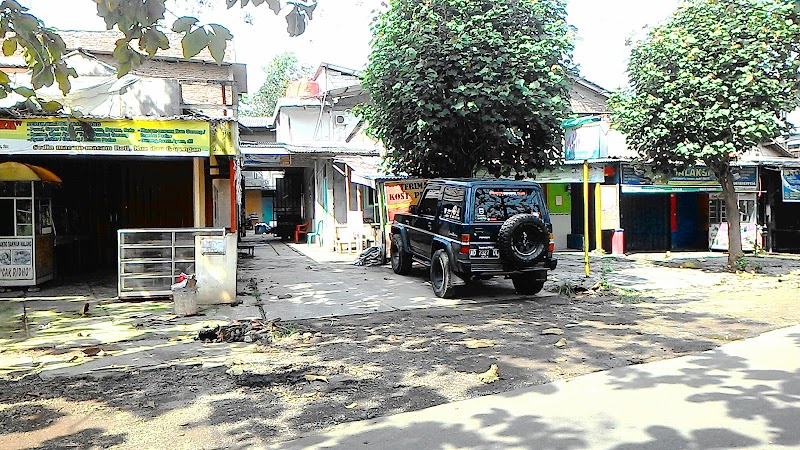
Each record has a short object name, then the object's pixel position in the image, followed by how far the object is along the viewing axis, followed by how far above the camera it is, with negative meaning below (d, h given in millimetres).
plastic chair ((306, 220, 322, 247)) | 24828 -398
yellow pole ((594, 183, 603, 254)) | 19938 +4
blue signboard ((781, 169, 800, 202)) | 20406 +999
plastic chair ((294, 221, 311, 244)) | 27502 -214
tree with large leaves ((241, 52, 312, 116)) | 58500 +13105
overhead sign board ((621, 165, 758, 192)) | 19755 +1176
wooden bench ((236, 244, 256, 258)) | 19484 -745
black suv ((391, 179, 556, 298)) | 10602 -204
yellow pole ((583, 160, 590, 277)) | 13141 +458
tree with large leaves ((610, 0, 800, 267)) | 13242 +2933
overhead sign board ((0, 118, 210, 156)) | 10445 +1491
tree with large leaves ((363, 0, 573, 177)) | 12797 +2933
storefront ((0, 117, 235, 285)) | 13906 +682
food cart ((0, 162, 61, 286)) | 11820 +104
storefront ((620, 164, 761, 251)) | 20062 +288
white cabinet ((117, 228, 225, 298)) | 10914 -523
